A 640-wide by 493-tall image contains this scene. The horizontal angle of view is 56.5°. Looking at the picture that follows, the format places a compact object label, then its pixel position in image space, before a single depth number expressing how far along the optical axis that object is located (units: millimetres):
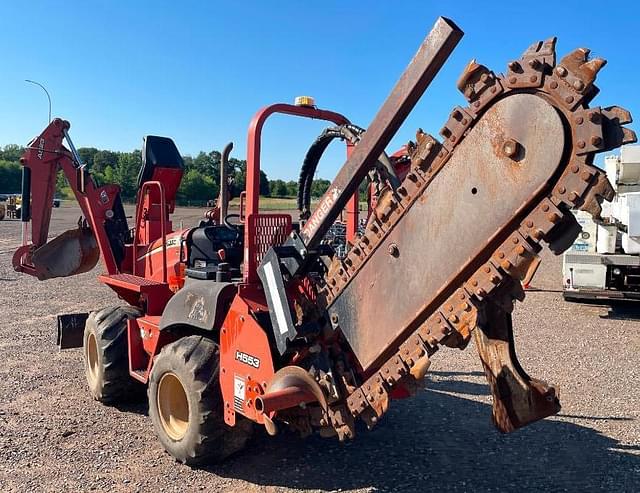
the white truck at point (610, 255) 11539
